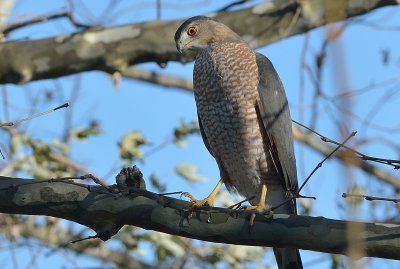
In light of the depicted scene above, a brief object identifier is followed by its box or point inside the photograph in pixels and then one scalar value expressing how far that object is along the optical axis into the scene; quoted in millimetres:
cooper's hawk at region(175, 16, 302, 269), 9820
